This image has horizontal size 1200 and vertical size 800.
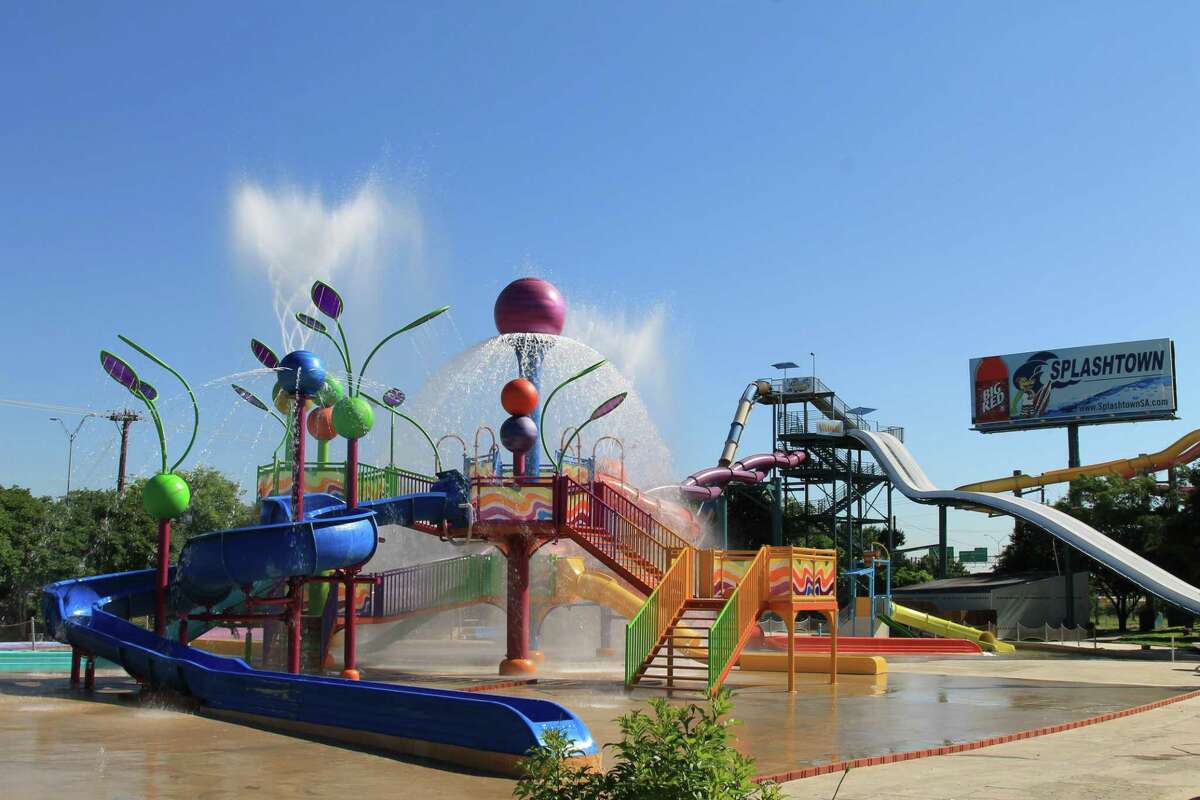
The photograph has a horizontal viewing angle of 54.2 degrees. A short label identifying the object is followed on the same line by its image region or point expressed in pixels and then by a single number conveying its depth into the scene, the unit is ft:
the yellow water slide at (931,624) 149.38
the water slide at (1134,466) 195.52
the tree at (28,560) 165.99
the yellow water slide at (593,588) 94.89
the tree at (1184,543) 162.09
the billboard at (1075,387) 207.31
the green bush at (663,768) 19.97
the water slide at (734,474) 185.74
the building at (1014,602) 187.83
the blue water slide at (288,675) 39.09
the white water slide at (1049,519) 138.31
